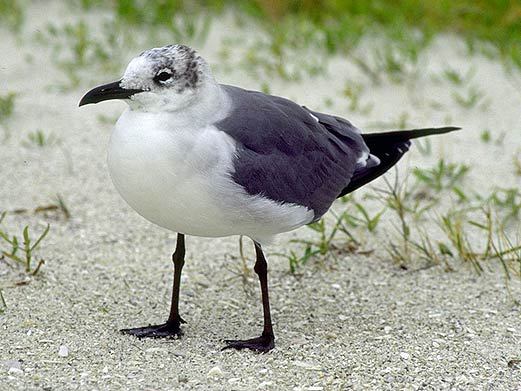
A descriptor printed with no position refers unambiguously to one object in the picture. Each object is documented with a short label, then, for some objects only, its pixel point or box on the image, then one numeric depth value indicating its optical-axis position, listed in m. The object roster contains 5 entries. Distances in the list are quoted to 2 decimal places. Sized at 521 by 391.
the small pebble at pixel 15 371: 5.98
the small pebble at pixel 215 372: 6.10
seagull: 5.90
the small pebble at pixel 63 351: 6.30
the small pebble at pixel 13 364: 6.07
